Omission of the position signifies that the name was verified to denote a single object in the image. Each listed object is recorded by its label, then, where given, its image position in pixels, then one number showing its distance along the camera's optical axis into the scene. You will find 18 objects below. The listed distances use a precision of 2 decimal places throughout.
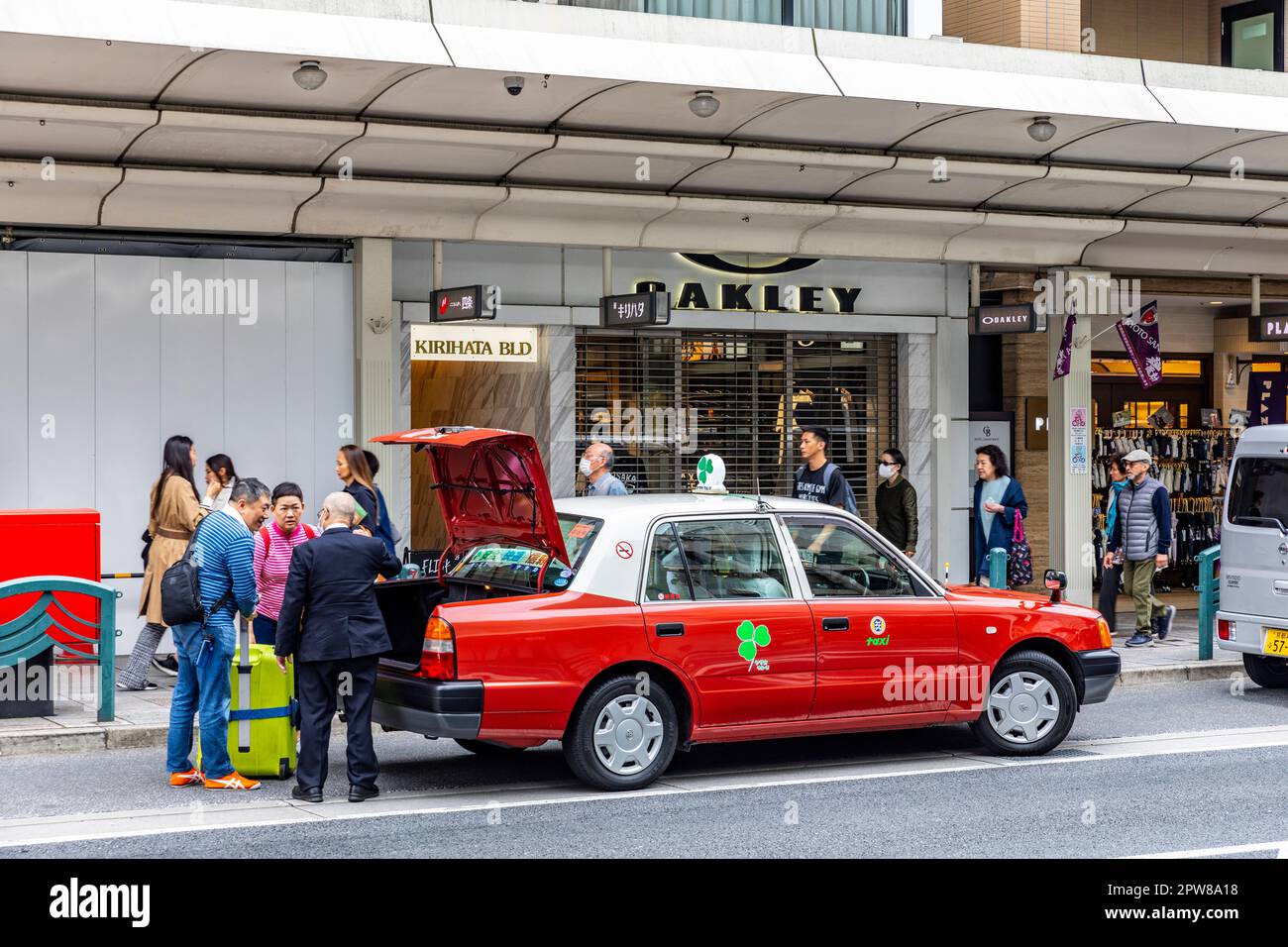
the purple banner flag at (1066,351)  18.39
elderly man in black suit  8.55
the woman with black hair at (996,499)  14.75
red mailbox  11.62
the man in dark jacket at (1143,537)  15.45
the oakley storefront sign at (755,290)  16.75
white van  12.62
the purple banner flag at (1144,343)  19.83
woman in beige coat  12.30
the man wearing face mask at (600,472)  12.33
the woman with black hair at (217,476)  12.16
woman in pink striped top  9.93
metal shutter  16.59
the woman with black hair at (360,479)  11.68
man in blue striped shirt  9.02
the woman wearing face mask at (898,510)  13.90
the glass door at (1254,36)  19.38
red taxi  8.54
